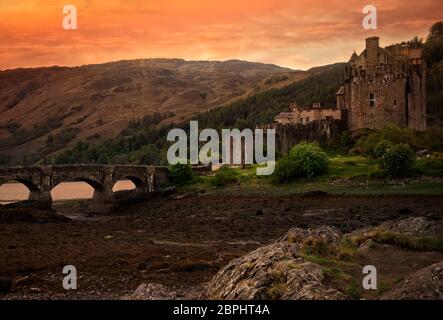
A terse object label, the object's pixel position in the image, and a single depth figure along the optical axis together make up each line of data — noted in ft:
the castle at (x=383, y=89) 233.76
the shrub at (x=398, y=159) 188.34
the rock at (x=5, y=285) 85.81
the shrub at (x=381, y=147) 203.82
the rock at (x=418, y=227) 96.53
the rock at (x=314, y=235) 82.64
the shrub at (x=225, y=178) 222.81
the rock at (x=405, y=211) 148.56
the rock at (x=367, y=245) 84.77
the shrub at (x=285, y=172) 213.46
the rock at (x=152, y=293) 68.57
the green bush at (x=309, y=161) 209.67
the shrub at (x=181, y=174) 240.32
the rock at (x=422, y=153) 211.00
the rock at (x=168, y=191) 230.27
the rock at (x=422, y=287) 50.22
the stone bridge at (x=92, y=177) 200.13
